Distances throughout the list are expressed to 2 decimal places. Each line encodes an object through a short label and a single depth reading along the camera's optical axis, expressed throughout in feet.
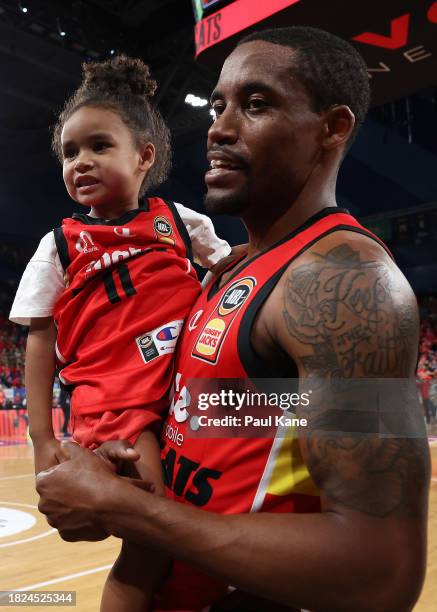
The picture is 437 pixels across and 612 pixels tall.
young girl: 4.27
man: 2.65
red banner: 12.95
